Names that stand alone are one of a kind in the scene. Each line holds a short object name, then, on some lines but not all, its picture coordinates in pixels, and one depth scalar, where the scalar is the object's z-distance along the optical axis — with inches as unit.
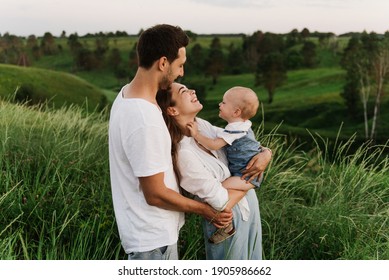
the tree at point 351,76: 827.4
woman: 102.7
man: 95.6
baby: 110.9
